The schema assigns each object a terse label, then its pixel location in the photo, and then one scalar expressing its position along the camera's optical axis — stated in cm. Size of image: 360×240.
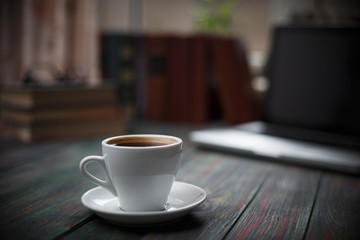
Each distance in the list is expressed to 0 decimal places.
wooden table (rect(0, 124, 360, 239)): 53
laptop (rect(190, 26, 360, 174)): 101
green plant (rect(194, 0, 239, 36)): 229
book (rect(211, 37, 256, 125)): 151
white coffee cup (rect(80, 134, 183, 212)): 53
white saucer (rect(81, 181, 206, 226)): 51
